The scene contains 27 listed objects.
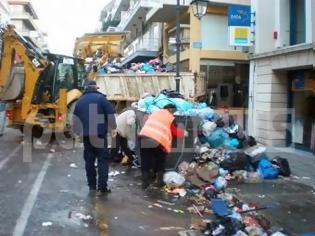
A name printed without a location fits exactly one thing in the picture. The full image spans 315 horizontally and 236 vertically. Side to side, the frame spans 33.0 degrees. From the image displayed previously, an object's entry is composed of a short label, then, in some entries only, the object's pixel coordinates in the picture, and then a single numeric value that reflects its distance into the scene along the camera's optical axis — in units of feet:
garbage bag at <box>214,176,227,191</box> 29.55
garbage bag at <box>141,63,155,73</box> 77.06
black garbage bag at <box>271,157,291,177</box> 35.27
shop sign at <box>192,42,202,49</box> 78.33
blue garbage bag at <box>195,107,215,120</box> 37.57
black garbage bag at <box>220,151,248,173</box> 33.81
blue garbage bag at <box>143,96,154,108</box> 37.52
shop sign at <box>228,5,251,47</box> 56.03
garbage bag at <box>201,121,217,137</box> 36.91
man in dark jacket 28.40
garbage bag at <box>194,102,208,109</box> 39.63
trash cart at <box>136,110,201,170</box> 33.53
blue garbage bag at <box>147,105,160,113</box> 35.18
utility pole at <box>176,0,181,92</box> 52.59
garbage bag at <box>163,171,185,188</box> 30.04
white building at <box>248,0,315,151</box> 46.42
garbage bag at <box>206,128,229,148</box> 37.22
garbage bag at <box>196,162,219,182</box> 31.12
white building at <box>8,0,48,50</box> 279.28
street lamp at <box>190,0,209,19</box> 49.33
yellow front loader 50.67
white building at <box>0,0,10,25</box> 210.28
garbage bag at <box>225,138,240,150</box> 37.61
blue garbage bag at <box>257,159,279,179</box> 34.17
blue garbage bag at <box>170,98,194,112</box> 34.84
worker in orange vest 29.17
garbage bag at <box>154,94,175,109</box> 34.93
